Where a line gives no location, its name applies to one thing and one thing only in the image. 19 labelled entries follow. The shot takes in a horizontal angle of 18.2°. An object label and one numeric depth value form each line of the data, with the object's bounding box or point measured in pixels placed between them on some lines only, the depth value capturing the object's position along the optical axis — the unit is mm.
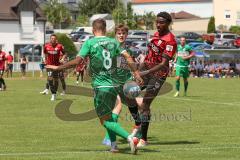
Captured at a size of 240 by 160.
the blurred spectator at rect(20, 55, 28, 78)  52856
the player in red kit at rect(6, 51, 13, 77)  53094
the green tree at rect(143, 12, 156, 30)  110606
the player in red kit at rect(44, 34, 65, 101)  25427
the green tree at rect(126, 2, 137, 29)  105875
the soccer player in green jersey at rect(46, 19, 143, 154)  10977
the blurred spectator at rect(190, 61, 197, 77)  52222
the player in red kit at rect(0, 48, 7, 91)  31902
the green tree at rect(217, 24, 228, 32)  110419
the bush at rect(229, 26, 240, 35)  100300
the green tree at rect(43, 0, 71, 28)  109000
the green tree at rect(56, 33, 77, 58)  62719
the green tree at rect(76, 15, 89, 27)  111438
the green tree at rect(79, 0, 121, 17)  121375
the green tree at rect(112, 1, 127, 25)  107000
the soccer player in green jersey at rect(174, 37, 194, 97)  26375
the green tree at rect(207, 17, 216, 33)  105875
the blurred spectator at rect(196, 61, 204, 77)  52000
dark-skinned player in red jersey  12258
